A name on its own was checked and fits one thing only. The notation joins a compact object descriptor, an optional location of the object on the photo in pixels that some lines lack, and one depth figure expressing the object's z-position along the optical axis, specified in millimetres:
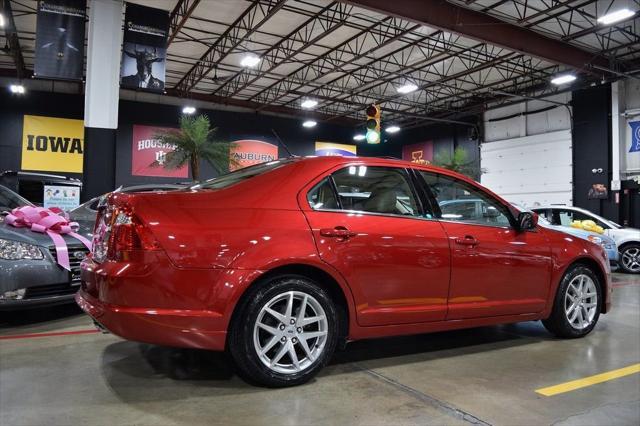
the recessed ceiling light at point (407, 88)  19062
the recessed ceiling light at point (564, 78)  15905
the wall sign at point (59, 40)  9570
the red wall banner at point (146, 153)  21438
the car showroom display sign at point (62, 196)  12359
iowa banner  19719
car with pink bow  3867
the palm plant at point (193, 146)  16281
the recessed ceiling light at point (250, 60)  16078
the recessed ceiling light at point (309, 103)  21683
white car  9875
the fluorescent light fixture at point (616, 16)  11391
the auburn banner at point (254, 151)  23938
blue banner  16984
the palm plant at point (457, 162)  21055
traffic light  10868
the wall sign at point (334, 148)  26703
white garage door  19641
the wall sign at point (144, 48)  10516
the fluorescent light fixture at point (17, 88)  18750
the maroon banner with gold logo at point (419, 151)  26578
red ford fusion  2443
